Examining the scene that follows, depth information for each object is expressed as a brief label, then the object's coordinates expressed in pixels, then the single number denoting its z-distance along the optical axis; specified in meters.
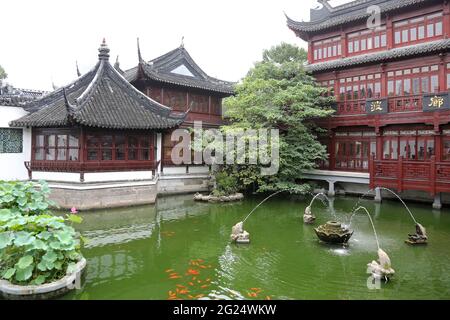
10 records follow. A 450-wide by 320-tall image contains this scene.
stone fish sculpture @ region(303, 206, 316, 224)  9.90
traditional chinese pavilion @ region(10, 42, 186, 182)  11.41
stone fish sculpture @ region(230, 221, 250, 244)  7.91
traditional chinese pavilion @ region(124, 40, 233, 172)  15.95
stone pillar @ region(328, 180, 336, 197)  15.63
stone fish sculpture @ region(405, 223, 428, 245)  7.86
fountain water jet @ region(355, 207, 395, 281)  5.71
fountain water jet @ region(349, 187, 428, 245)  7.86
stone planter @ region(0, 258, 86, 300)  4.61
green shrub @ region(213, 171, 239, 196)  14.20
